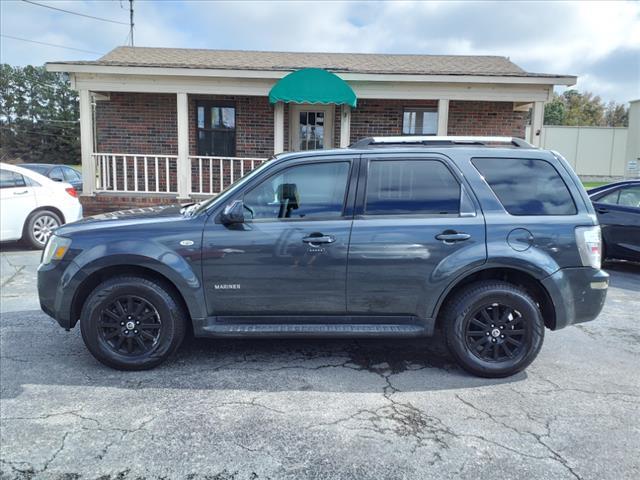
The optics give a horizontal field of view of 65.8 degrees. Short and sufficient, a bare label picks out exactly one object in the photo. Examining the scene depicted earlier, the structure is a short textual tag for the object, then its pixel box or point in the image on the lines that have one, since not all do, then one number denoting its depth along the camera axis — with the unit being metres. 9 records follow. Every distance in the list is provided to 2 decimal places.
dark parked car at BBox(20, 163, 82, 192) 14.16
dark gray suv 3.74
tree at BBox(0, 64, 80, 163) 57.50
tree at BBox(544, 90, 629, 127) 57.19
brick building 10.77
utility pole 30.92
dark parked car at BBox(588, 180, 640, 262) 7.44
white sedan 8.48
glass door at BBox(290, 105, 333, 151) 12.48
